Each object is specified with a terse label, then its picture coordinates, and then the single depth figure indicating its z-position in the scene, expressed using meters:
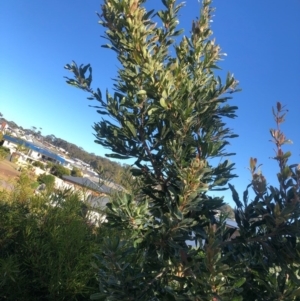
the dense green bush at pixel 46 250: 3.95
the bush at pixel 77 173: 42.03
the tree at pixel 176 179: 1.99
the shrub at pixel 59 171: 39.14
